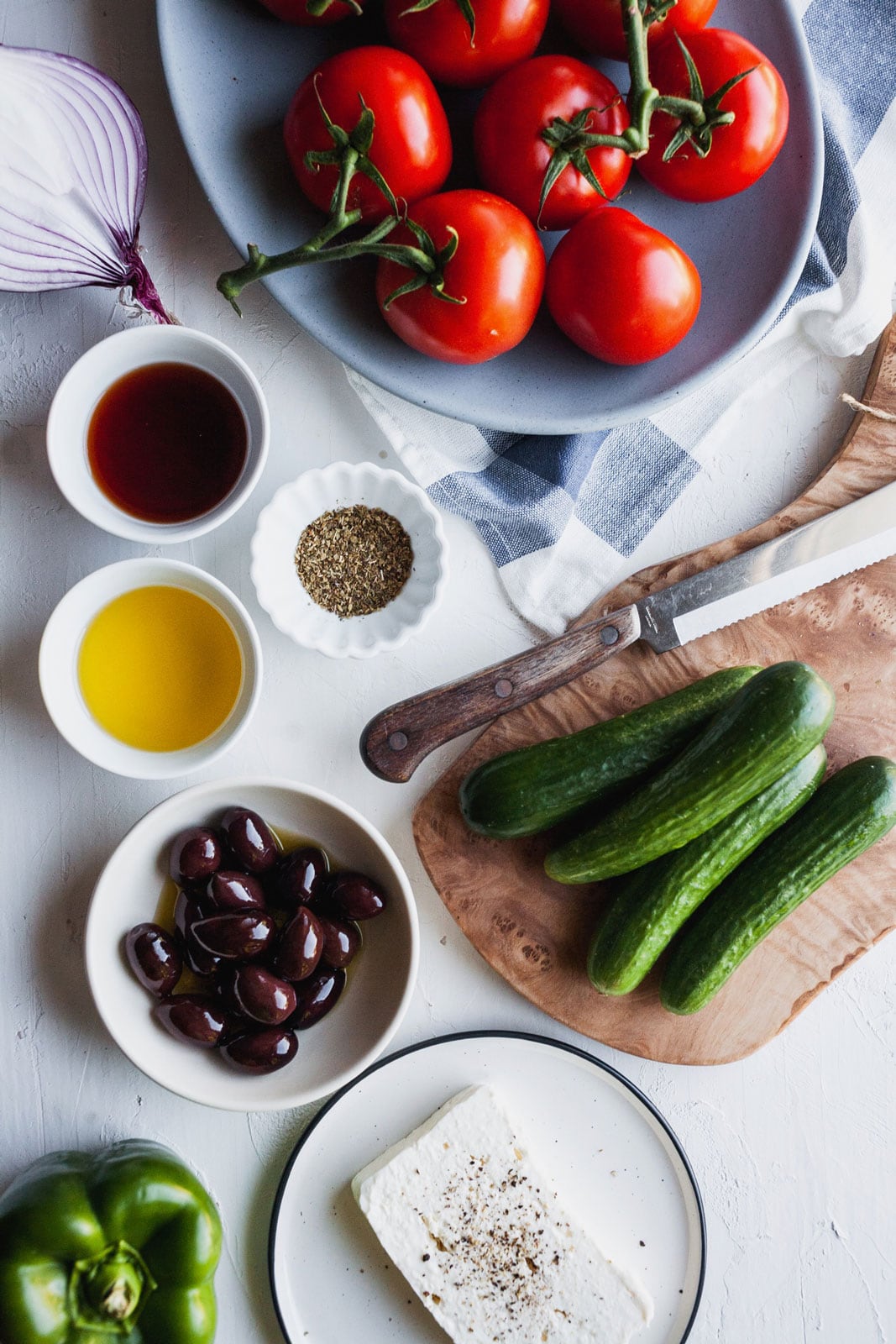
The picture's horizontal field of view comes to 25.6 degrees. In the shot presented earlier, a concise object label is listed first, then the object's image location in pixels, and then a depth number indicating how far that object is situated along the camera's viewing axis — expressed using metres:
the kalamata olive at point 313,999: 0.73
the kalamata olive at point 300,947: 0.72
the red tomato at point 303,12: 0.68
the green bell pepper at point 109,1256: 0.70
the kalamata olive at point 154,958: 0.72
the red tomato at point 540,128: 0.68
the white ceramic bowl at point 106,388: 0.71
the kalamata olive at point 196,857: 0.72
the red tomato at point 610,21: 0.69
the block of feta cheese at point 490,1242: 0.74
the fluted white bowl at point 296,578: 0.73
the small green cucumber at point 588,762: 0.73
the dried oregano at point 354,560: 0.74
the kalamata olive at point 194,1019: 0.72
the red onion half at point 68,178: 0.70
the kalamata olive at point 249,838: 0.72
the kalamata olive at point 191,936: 0.73
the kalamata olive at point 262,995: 0.71
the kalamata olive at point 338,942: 0.73
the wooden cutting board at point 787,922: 0.75
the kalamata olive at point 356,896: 0.73
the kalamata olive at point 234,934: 0.71
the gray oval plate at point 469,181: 0.70
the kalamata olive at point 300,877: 0.73
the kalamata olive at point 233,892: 0.72
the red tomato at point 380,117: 0.67
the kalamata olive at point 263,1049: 0.72
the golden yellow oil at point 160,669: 0.72
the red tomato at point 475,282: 0.68
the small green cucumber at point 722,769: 0.71
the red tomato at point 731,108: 0.68
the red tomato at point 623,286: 0.69
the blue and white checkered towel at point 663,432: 0.75
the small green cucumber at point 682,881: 0.72
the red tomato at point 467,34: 0.68
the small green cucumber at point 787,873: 0.72
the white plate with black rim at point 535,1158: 0.75
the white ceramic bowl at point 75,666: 0.71
